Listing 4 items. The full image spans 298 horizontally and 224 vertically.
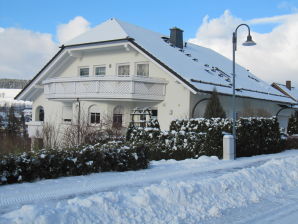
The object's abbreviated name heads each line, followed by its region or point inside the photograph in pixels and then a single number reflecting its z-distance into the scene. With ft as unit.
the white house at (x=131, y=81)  77.71
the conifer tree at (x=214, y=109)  70.49
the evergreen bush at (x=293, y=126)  101.23
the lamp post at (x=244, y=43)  52.75
